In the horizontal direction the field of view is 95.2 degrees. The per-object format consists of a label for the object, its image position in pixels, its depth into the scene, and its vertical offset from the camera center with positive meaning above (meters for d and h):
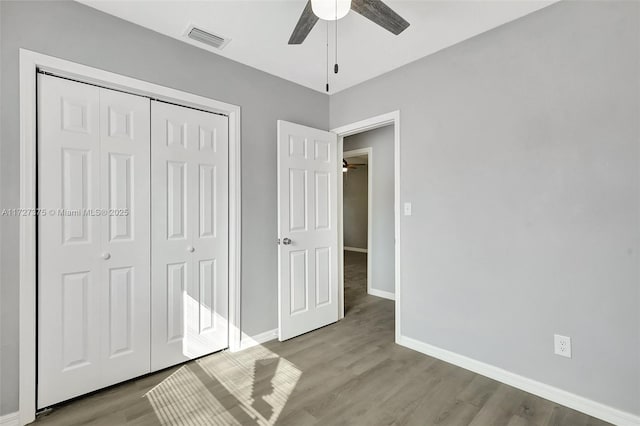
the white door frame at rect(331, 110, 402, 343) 2.80 +0.45
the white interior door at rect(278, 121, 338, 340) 2.86 -0.15
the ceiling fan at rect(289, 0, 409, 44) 1.54 +1.14
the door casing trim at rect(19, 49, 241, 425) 1.74 -0.01
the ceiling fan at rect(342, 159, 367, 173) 8.10 +1.42
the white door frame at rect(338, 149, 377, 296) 4.53 +0.27
